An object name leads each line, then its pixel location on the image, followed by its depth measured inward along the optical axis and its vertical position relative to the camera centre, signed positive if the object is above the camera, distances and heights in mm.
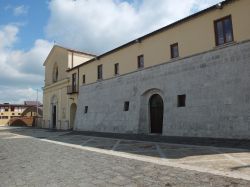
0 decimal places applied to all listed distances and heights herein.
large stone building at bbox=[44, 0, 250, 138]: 9552 +2154
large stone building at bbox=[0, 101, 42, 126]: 39871 +807
